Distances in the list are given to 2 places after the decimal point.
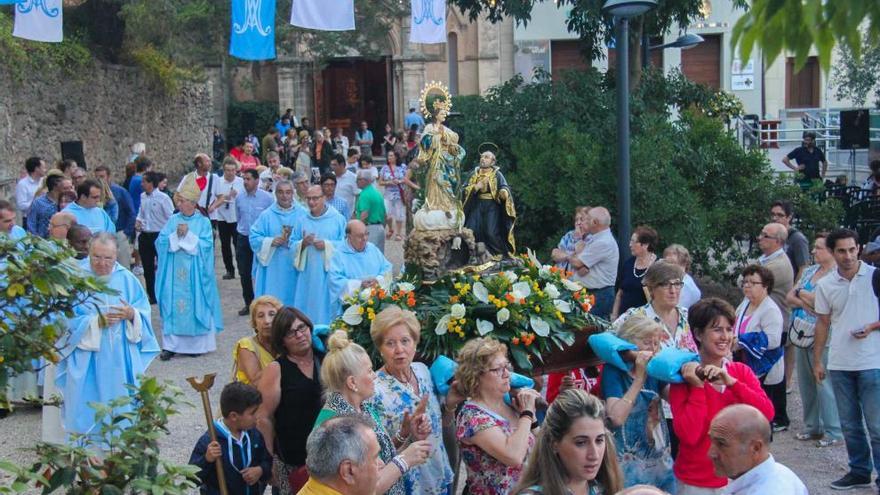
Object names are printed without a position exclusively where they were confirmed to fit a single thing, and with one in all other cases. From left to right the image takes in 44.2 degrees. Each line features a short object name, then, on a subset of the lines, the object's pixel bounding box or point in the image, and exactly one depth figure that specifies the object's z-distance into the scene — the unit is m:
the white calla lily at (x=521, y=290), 6.68
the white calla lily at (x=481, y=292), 6.70
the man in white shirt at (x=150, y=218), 13.67
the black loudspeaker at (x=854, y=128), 22.11
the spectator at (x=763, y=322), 7.53
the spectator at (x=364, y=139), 30.18
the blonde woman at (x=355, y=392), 5.05
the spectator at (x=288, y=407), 5.81
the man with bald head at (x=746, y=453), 4.09
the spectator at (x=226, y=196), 14.46
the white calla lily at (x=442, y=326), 6.51
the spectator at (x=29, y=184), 13.88
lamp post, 10.30
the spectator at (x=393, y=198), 19.42
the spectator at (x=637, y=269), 8.70
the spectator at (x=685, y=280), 8.21
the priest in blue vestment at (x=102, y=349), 7.65
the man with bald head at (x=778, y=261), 8.88
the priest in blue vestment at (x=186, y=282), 11.38
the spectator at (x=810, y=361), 7.99
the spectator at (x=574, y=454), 4.14
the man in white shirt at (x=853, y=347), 7.03
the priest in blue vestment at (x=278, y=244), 11.16
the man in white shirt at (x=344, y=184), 15.23
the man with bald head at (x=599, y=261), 9.67
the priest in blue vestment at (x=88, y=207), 10.95
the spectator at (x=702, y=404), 5.21
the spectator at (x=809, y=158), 19.83
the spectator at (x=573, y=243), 9.85
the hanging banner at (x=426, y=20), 14.28
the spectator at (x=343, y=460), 3.99
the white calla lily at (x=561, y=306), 6.76
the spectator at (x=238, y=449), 5.57
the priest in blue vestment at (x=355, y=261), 9.47
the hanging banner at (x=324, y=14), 13.55
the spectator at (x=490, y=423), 4.95
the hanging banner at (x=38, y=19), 12.68
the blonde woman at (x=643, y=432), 5.46
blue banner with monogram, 13.53
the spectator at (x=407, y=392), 5.36
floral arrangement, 6.54
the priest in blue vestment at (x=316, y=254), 10.62
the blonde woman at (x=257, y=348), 6.18
